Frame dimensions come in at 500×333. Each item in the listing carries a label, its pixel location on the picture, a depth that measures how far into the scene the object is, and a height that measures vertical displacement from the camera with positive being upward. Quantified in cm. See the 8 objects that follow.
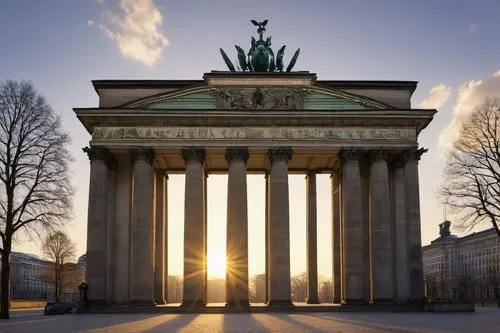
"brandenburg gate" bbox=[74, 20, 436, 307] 5519 +812
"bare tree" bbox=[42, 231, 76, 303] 10397 +173
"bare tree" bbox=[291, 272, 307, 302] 17956 -993
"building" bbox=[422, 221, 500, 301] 15348 -521
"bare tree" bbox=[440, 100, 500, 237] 5022 +742
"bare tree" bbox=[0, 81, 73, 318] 4769 +797
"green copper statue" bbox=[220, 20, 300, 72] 6112 +1940
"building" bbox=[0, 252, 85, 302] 14974 -737
